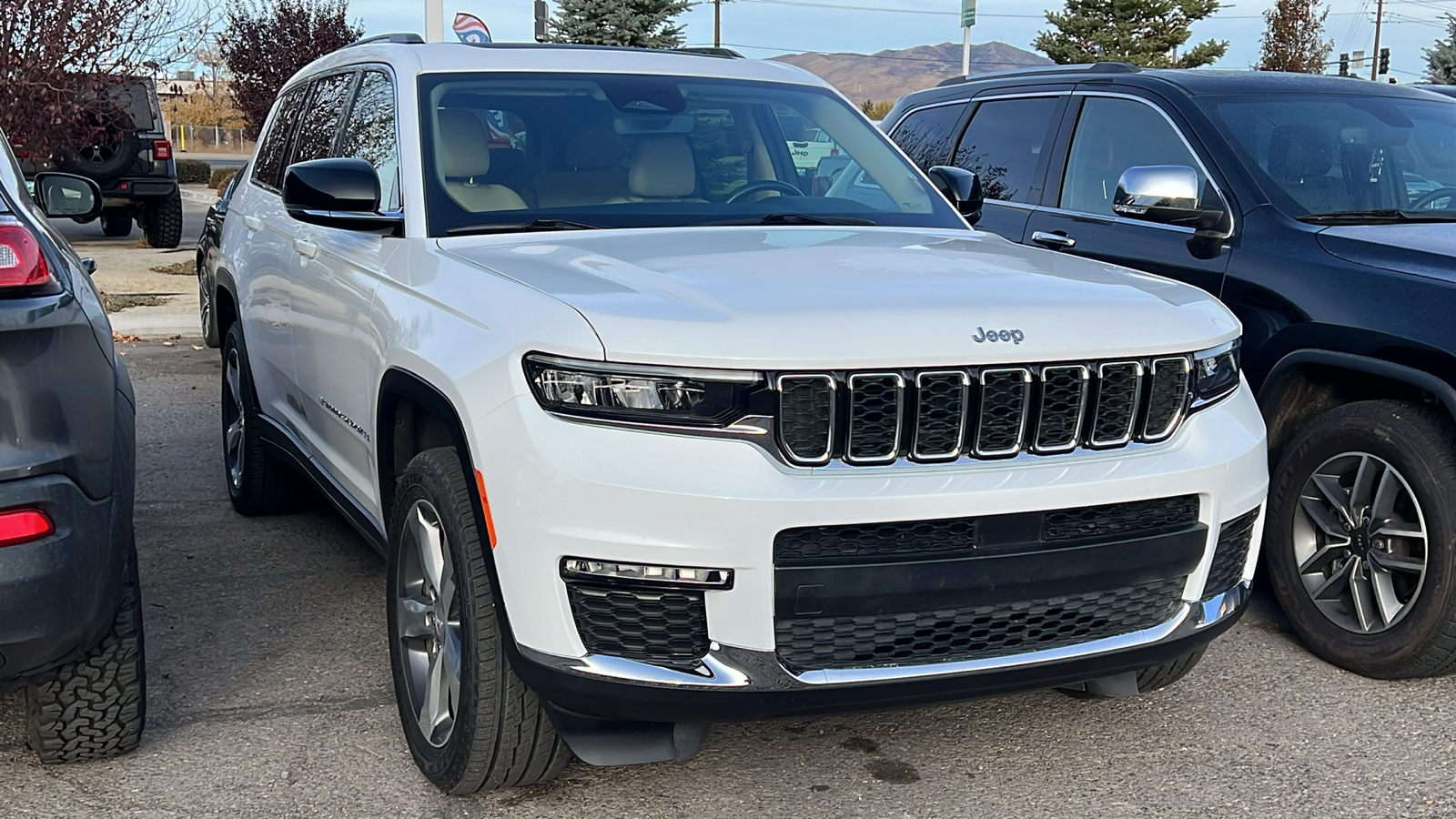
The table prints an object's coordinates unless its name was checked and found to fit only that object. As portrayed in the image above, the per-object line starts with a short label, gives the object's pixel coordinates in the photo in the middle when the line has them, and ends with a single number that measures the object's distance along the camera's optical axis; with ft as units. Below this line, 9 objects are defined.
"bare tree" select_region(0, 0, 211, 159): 42.19
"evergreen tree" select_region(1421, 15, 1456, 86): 112.78
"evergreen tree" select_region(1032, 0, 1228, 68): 166.09
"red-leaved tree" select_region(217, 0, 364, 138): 74.69
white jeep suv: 8.49
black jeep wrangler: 50.47
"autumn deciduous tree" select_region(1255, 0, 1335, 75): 157.79
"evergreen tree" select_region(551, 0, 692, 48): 109.19
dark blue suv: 12.50
